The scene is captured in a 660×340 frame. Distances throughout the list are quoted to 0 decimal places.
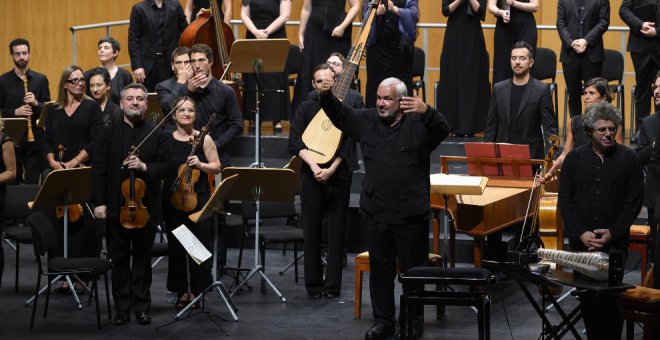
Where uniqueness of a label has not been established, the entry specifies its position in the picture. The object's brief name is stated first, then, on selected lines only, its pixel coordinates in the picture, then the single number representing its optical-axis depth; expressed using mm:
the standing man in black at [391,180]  13500
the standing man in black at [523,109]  16687
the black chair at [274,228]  16203
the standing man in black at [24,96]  20031
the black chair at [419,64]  22062
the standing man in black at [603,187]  12898
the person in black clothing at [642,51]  18609
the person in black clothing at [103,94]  16953
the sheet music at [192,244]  13398
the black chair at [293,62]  21891
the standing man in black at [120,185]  14336
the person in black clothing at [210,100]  16094
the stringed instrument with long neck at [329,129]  15086
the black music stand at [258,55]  18047
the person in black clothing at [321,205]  15781
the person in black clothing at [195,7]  21331
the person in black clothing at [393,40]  19219
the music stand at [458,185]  14258
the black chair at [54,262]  14281
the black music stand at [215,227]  14156
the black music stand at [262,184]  14883
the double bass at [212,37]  18953
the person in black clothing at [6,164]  14633
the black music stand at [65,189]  14883
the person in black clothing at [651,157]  13867
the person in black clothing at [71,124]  16359
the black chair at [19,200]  17062
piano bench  12164
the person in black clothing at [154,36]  20953
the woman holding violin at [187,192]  14766
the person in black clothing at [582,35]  19125
